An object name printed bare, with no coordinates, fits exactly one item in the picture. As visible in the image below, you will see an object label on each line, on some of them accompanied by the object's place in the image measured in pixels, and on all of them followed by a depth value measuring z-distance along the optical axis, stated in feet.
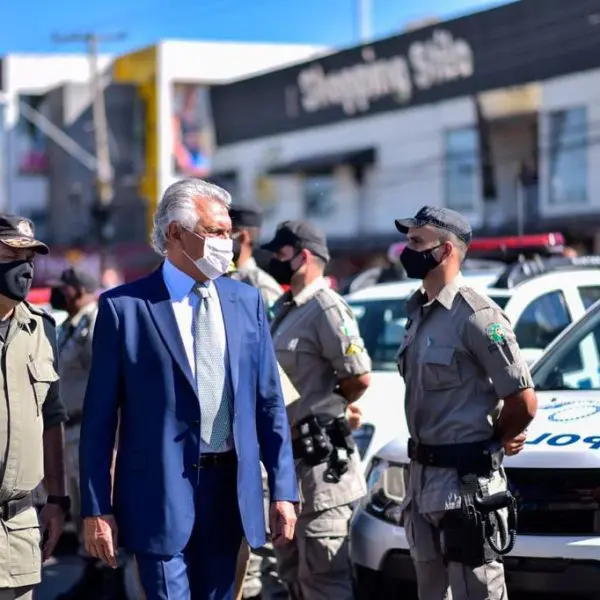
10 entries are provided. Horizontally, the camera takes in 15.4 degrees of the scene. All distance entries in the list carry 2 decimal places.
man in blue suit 23.46
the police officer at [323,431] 33.48
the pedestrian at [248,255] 39.38
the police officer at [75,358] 45.10
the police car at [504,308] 43.52
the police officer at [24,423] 24.29
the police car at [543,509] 28.82
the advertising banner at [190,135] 249.48
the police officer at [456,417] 26.86
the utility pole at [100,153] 232.28
